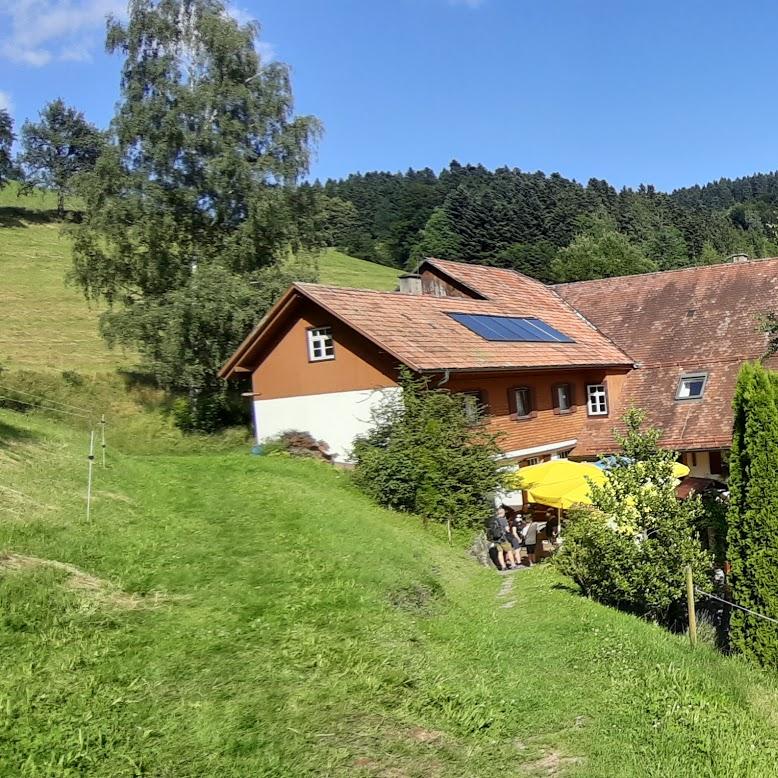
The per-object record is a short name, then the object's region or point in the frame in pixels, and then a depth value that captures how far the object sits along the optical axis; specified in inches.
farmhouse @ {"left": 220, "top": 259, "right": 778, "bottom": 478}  796.6
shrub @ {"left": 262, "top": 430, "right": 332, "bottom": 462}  818.2
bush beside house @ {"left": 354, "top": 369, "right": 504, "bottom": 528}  660.7
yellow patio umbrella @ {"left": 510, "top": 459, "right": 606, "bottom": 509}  641.0
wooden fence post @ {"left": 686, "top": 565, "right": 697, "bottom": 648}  359.9
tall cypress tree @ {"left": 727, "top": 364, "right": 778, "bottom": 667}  386.9
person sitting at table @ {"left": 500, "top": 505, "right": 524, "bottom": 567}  661.3
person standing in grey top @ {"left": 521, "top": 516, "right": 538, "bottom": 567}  685.9
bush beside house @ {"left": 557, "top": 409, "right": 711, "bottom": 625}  418.9
